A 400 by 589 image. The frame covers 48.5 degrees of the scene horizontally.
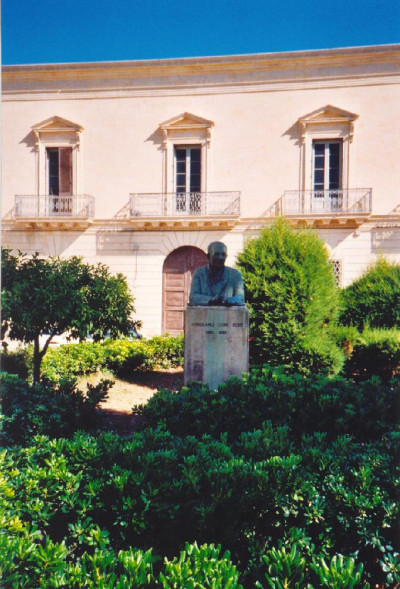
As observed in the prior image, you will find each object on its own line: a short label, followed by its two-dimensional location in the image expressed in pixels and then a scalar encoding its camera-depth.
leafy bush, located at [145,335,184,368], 9.66
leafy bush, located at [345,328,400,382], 7.62
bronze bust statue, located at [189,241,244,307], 5.31
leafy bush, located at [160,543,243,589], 1.56
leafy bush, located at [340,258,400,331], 8.99
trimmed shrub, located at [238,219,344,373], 7.48
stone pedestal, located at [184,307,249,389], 5.23
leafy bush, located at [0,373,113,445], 3.84
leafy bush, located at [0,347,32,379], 7.05
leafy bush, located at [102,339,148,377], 8.53
